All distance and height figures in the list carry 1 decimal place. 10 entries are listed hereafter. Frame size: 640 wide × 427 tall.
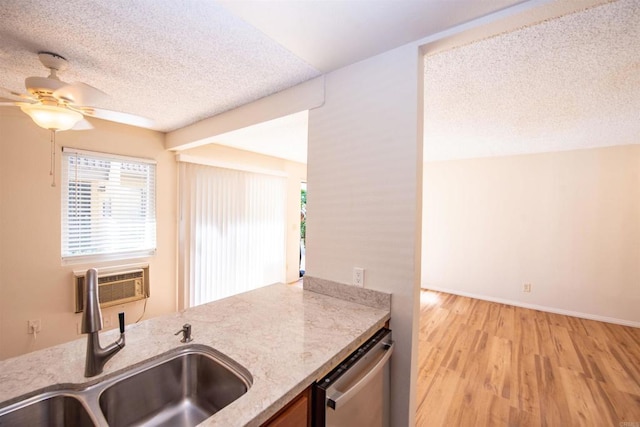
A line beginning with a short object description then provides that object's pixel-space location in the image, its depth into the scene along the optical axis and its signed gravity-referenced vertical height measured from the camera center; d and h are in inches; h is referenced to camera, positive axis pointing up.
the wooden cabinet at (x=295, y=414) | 30.3 -25.5
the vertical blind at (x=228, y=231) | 131.3 -11.8
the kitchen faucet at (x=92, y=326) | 34.0 -15.9
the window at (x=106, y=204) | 99.5 +2.3
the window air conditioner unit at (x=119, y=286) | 100.2 -32.6
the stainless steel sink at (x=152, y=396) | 30.8 -25.6
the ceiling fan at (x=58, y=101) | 53.5 +24.3
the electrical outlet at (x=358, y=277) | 60.2 -15.7
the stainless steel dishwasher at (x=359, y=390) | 35.6 -27.6
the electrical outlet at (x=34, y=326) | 91.1 -42.5
